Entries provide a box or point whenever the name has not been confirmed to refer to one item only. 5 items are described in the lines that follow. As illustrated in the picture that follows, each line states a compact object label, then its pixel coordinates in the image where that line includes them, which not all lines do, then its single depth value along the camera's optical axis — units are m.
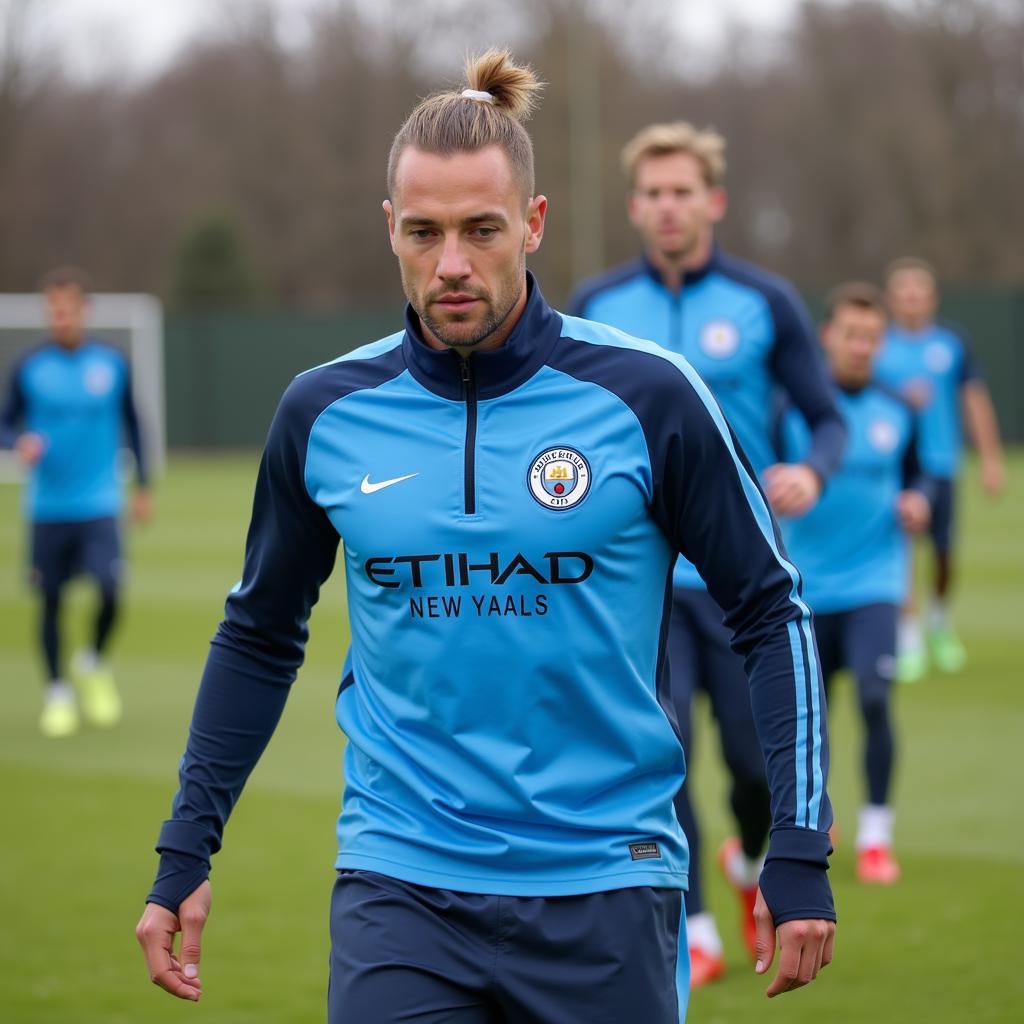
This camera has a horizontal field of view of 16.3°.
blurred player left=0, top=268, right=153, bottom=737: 22.16
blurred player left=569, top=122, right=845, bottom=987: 11.66
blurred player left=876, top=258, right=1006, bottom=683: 26.00
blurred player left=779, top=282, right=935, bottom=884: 14.45
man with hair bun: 5.99
